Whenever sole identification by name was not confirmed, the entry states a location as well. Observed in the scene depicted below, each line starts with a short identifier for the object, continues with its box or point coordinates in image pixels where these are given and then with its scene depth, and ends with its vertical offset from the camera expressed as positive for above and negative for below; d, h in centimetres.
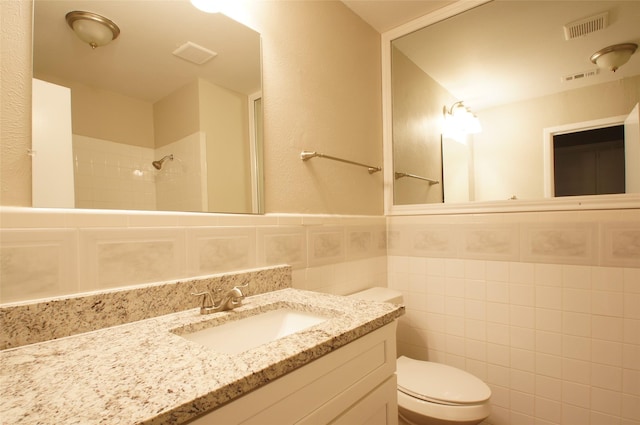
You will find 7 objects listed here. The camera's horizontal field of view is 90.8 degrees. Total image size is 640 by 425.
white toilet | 120 -75
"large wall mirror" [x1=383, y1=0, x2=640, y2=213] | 143 +59
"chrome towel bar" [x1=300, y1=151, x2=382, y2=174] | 142 +25
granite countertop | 44 -27
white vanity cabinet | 55 -39
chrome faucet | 92 -26
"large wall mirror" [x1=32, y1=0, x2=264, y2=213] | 81 +34
